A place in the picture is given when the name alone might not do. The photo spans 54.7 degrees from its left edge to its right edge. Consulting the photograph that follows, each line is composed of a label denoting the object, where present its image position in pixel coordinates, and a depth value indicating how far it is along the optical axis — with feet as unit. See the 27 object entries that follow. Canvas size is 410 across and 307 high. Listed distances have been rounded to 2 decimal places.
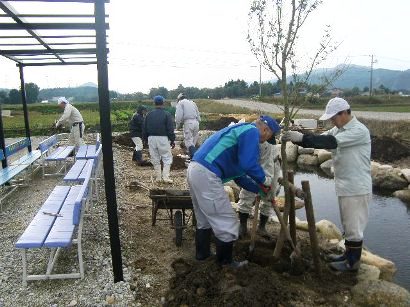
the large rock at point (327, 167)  43.34
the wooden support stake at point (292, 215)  14.45
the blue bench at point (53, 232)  12.85
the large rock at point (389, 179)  35.06
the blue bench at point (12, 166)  23.81
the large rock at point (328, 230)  19.03
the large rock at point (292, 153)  49.41
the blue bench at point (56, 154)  31.08
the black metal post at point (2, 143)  27.10
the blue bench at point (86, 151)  29.15
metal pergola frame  11.97
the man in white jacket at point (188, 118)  32.86
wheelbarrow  16.24
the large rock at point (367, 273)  14.07
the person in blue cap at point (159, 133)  26.30
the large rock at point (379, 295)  12.32
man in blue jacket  12.38
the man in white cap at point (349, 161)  13.30
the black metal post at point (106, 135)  11.91
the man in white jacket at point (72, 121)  33.60
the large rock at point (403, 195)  32.47
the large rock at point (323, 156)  46.24
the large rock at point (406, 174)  35.22
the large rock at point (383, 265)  15.65
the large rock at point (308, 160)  47.06
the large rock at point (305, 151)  48.67
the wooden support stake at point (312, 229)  13.64
